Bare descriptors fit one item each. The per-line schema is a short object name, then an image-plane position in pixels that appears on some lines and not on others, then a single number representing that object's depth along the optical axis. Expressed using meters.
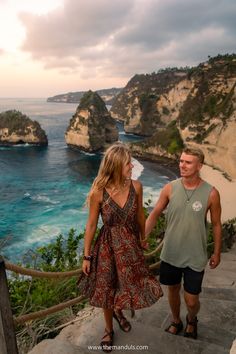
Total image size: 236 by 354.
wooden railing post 2.84
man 3.86
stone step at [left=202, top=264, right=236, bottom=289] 6.28
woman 3.57
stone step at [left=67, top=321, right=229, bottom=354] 3.68
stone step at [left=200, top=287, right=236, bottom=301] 5.38
